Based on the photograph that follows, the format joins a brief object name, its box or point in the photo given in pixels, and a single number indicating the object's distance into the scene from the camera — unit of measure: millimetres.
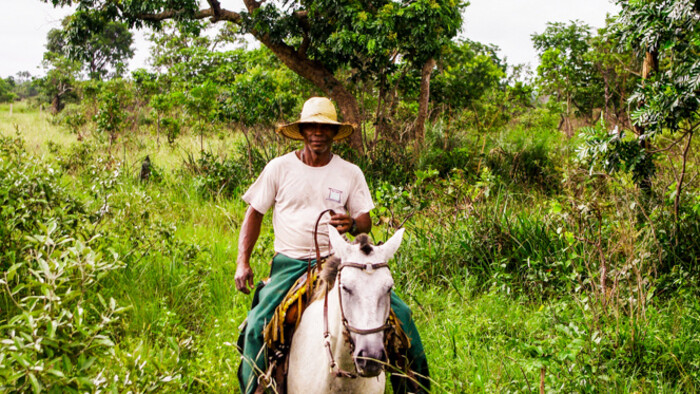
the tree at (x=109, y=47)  41938
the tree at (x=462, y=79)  12562
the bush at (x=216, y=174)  8719
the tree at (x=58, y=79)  28969
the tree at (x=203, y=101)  9641
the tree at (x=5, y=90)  39069
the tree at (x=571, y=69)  15094
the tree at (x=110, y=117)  10156
